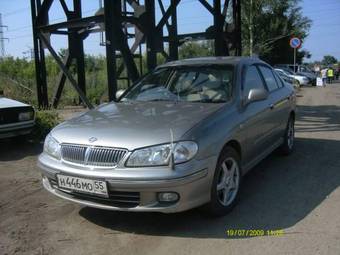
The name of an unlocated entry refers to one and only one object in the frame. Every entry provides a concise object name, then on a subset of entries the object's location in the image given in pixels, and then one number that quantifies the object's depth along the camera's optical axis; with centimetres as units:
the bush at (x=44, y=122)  864
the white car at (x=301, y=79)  3295
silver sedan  384
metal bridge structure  870
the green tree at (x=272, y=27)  4591
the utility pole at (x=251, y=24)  4316
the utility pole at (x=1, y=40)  6307
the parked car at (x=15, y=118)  759
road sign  2144
